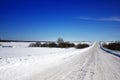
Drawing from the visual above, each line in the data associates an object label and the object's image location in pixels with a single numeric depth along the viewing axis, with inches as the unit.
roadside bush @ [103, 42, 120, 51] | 1315.5
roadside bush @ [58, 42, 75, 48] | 1777.6
